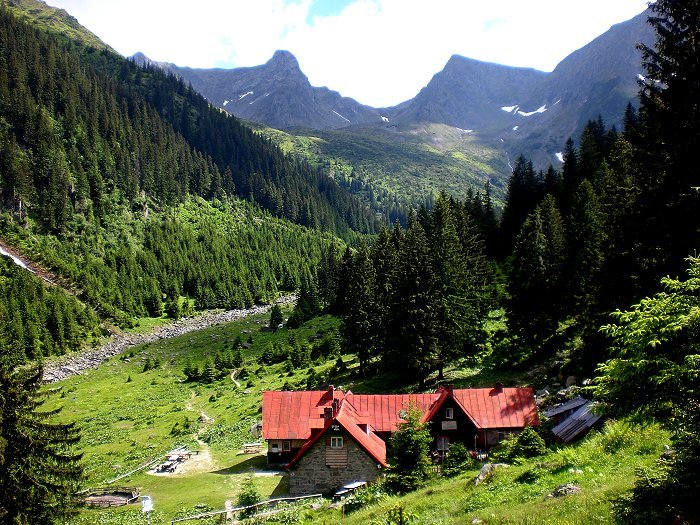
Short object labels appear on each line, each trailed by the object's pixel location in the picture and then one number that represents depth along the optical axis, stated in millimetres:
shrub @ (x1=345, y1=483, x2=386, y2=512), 24719
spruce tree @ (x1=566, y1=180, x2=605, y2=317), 41781
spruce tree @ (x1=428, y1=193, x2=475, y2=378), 47688
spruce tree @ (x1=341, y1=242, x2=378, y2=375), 56219
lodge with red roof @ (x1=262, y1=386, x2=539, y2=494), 32156
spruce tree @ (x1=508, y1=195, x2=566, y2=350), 45531
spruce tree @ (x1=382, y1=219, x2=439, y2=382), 45766
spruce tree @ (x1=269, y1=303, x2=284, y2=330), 101906
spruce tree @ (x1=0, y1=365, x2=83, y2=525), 22812
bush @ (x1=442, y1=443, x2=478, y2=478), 26516
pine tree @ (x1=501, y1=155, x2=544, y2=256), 82625
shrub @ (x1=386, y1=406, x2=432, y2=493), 25125
